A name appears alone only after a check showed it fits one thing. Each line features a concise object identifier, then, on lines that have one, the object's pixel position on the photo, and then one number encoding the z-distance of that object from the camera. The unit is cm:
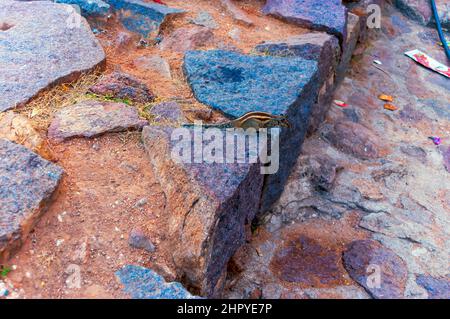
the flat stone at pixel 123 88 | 281
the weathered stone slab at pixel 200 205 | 211
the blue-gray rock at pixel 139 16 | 362
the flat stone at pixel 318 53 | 346
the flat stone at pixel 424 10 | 613
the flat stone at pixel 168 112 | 269
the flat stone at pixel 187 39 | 346
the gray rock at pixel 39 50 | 267
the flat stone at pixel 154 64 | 318
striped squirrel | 260
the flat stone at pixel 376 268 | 288
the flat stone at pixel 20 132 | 231
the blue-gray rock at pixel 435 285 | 290
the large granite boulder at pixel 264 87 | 284
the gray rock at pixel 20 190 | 190
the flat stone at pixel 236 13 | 394
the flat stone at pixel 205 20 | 377
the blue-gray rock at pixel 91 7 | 350
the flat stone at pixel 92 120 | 249
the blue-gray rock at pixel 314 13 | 396
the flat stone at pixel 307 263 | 290
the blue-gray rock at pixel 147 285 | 188
